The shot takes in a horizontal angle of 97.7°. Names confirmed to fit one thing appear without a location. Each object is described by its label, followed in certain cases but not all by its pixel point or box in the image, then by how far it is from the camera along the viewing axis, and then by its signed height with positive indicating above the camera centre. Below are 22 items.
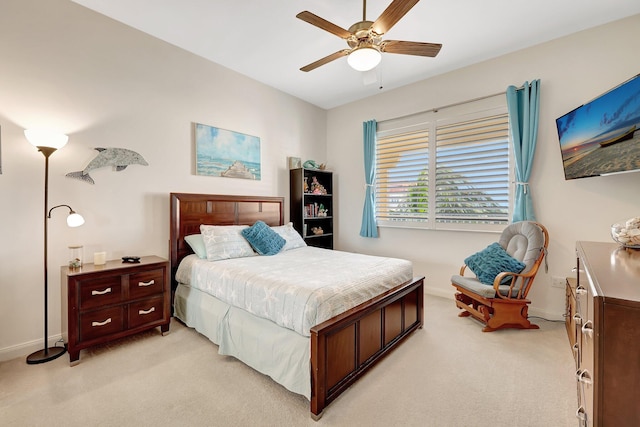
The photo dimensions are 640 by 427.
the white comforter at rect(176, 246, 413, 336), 1.92 -0.57
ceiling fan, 2.05 +1.41
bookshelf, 4.63 +0.13
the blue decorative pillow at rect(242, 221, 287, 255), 3.33 -0.33
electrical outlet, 3.15 -0.81
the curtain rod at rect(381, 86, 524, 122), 3.50 +1.48
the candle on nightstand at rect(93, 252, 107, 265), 2.59 -0.41
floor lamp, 2.28 +0.03
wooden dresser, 0.79 -0.42
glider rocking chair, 2.85 -0.74
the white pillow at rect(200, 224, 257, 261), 3.03 -0.34
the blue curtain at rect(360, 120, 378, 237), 4.63 +0.57
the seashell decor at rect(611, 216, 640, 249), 1.60 -0.14
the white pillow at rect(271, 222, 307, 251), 3.79 -0.34
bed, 1.81 -0.92
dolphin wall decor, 2.73 +0.56
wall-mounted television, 2.15 +0.67
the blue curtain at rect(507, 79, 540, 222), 3.20 +0.89
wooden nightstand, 2.28 -0.78
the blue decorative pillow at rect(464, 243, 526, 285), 2.95 -0.58
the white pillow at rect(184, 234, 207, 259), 3.12 -0.36
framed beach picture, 3.60 +0.82
